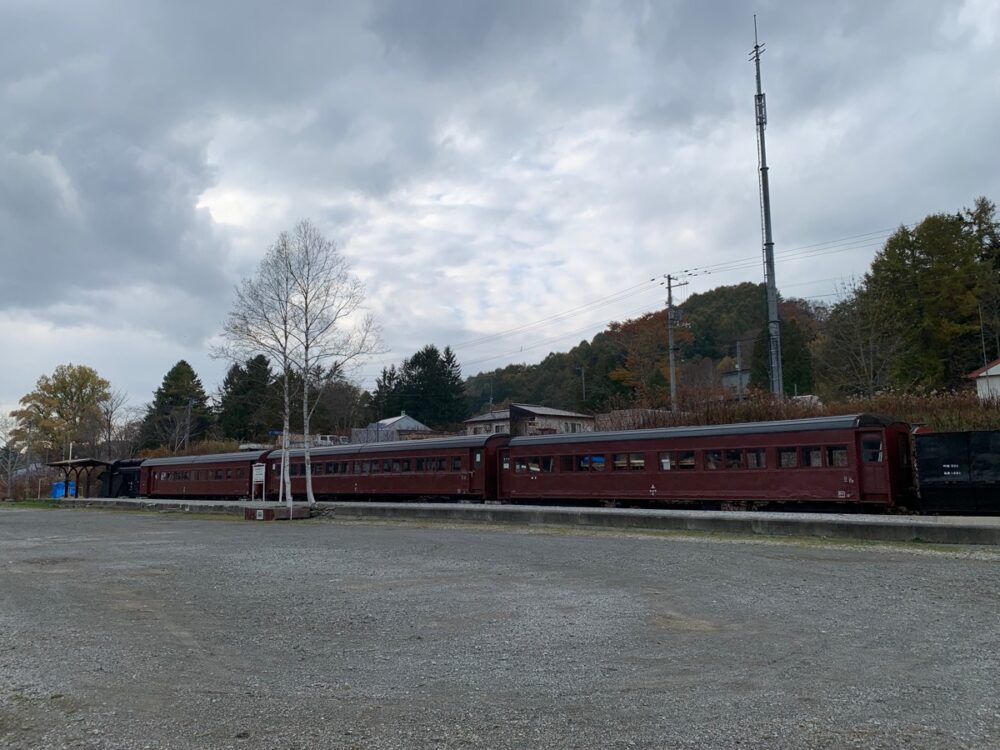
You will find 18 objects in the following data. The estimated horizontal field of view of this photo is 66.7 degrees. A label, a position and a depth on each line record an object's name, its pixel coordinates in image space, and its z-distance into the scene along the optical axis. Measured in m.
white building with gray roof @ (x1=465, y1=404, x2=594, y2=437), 65.31
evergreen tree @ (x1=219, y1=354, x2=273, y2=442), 70.44
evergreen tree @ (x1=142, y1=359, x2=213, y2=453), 76.00
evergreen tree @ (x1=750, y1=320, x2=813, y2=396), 62.87
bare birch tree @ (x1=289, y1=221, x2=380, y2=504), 28.73
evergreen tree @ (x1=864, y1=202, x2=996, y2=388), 44.12
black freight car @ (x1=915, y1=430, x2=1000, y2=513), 16.94
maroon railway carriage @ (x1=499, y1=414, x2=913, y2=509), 18.28
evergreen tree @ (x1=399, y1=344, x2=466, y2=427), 84.69
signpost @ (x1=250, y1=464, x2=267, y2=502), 30.11
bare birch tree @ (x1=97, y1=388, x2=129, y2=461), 69.12
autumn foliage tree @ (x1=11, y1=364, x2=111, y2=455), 71.56
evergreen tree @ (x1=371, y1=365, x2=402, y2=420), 86.81
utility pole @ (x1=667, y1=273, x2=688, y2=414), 34.78
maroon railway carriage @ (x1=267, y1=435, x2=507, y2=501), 26.95
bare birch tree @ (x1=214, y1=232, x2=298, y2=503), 28.59
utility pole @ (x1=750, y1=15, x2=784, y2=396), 29.94
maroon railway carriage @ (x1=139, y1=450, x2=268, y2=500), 37.16
